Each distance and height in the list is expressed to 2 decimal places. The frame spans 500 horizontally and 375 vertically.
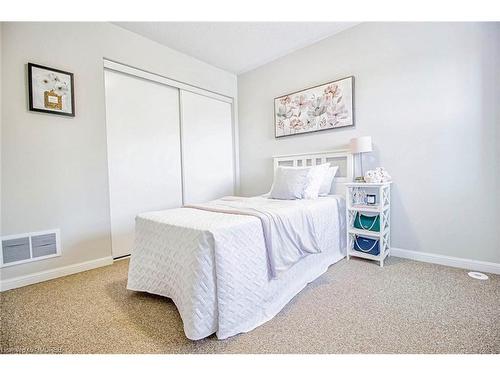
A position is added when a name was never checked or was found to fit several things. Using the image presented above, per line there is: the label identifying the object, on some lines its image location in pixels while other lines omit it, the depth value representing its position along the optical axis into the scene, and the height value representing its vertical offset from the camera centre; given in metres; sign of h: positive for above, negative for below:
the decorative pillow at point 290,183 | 2.27 -0.02
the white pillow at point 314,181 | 2.29 -0.01
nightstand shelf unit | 2.12 -0.35
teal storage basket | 2.21 -0.43
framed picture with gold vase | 1.92 +0.85
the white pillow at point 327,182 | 2.57 -0.02
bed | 1.17 -0.50
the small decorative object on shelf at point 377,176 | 2.20 +0.03
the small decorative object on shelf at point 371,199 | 2.25 -0.20
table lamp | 2.27 +0.34
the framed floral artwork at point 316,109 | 2.56 +0.89
